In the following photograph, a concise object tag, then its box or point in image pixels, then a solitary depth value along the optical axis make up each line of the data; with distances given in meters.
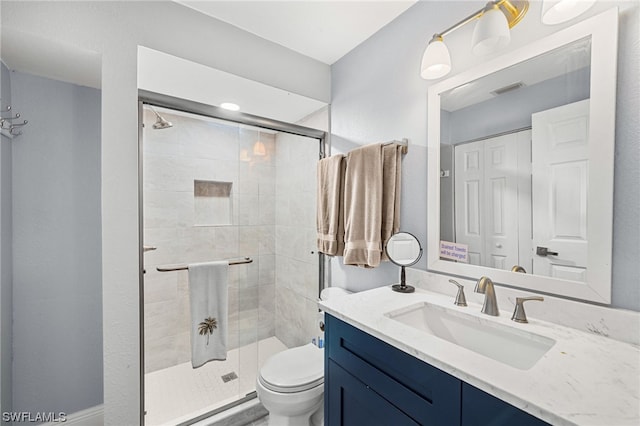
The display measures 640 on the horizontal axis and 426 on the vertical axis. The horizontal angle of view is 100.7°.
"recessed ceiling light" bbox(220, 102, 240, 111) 1.76
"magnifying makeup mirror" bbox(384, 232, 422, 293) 1.35
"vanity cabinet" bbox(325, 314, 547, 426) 0.63
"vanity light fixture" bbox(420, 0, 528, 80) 0.94
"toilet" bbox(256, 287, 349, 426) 1.33
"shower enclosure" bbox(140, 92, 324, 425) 1.55
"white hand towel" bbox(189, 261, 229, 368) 1.69
